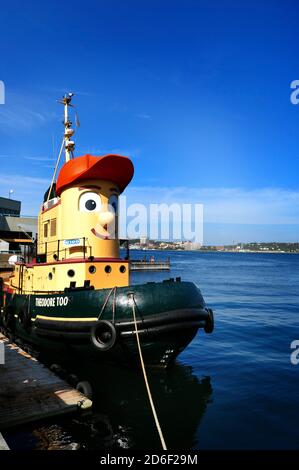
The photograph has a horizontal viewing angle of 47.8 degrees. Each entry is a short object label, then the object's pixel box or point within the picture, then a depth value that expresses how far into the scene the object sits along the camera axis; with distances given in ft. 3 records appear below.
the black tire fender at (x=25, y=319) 39.83
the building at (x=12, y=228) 145.28
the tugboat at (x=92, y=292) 30.42
